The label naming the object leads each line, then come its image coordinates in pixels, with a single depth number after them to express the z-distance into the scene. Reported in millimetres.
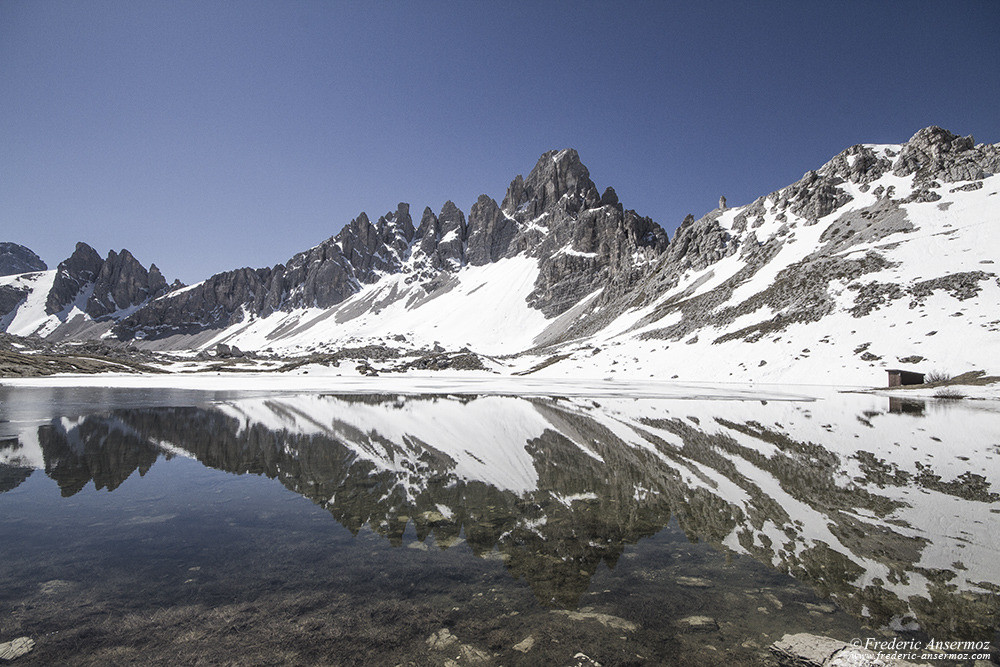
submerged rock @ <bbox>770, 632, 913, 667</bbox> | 4496
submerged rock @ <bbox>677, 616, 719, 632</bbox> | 5270
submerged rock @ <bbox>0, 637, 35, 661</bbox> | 4598
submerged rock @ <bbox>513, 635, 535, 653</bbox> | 4817
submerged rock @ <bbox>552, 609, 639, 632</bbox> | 5270
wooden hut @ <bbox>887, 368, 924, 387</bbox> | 39438
